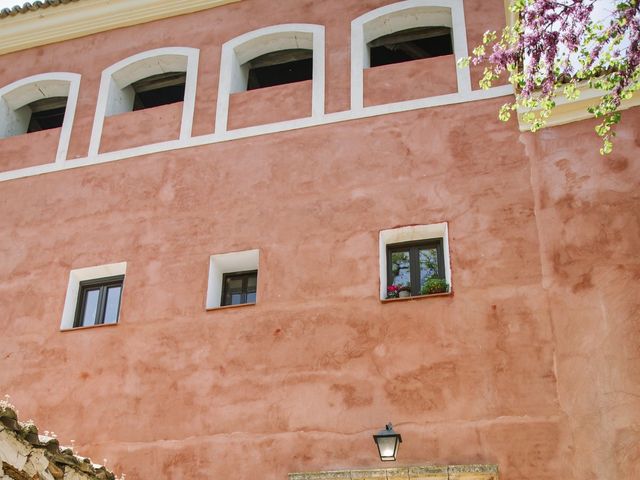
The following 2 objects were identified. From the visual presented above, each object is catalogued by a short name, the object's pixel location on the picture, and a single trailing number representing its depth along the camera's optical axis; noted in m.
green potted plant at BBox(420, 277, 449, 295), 10.17
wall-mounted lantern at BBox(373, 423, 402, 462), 8.97
